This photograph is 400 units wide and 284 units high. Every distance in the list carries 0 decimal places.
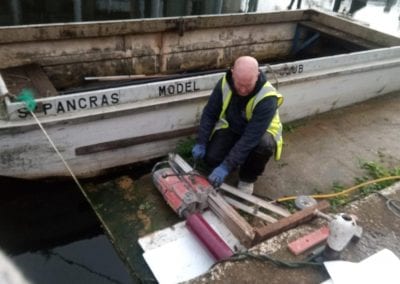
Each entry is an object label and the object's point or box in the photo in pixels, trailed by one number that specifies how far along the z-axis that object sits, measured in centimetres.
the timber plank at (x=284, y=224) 284
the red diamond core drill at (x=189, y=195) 327
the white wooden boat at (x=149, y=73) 362
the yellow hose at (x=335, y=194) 395
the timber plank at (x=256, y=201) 372
